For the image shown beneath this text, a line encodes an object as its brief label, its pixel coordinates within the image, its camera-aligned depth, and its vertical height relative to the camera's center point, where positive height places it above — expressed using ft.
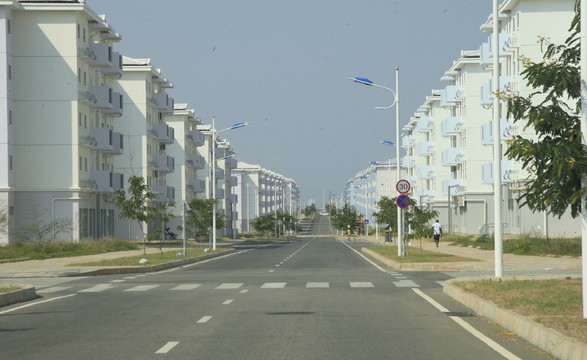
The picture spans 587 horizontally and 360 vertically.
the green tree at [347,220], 569.23 -2.52
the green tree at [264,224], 555.69 -4.13
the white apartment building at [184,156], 418.72 +25.36
